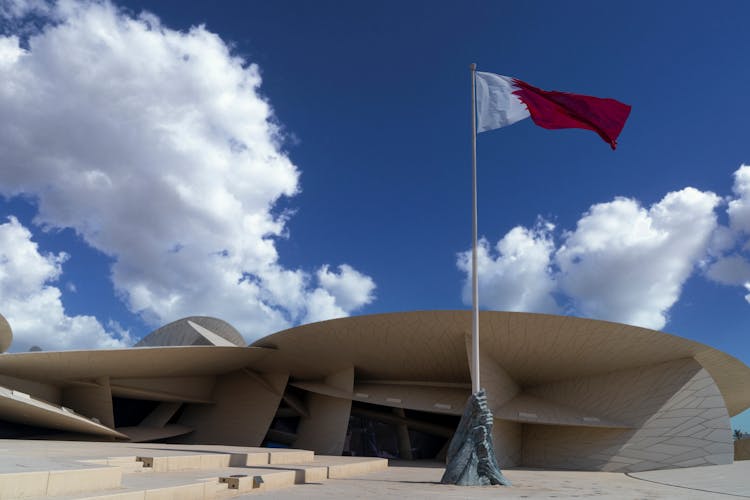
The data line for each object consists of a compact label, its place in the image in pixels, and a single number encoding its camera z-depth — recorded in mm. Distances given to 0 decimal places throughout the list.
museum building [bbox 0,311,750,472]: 20953
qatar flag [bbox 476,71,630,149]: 13094
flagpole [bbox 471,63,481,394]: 13039
